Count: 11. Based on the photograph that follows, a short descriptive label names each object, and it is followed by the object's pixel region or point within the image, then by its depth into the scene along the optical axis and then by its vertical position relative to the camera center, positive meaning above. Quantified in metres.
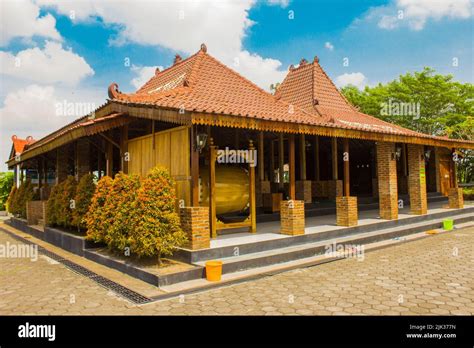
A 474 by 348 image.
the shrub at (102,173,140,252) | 7.95 -0.45
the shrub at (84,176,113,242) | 9.01 -0.57
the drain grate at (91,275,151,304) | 5.86 -1.76
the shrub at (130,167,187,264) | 7.12 -0.63
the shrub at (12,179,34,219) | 17.87 -0.29
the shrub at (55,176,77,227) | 11.45 -0.34
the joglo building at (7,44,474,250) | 8.33 +1.43
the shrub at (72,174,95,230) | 10.66 -0.19
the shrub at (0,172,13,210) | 30.44 +0.62
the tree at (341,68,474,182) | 30.19 +6.93
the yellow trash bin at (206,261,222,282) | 6.73 -1.56
